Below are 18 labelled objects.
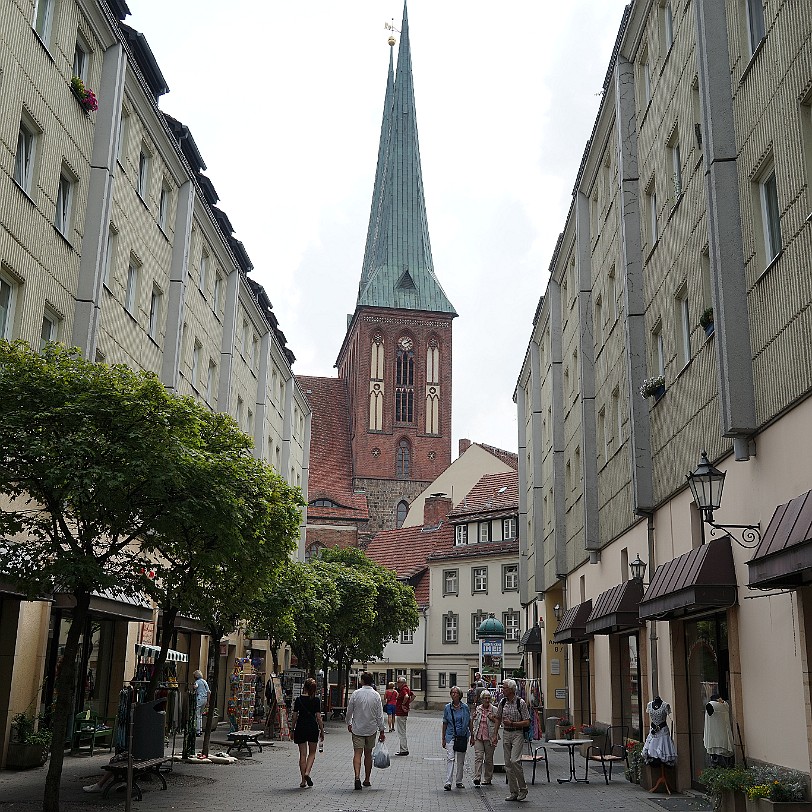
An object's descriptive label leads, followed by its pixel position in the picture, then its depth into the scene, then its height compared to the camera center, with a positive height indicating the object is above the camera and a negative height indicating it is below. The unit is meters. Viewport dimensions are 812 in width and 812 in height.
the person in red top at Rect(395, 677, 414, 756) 26.94 -0.53
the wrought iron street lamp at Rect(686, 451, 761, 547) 13.55 +2.63
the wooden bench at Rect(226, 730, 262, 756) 22.95 -1.00
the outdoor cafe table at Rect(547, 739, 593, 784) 18.80 -0.82
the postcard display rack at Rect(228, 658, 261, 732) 28.89 -0.25
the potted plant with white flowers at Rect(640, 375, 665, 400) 19.45 +5.58
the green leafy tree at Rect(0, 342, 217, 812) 13.02 +2.70
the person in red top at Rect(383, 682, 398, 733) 29.55 -0.18
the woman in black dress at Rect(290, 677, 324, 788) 17.41 -0.51
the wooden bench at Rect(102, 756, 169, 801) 14.55 -1.12
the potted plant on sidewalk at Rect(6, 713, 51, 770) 17.41 -0.92
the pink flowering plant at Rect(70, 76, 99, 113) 20.59 +11.34
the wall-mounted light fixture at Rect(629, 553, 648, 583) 20.33 +2.40
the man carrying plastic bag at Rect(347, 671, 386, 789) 17.77 -0.45
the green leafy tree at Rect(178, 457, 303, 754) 15.12 +2.13
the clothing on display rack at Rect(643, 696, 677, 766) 17.02 -0.64
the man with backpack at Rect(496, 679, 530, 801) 16.33 -0.56
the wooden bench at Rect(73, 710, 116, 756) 21.28 -0.81
